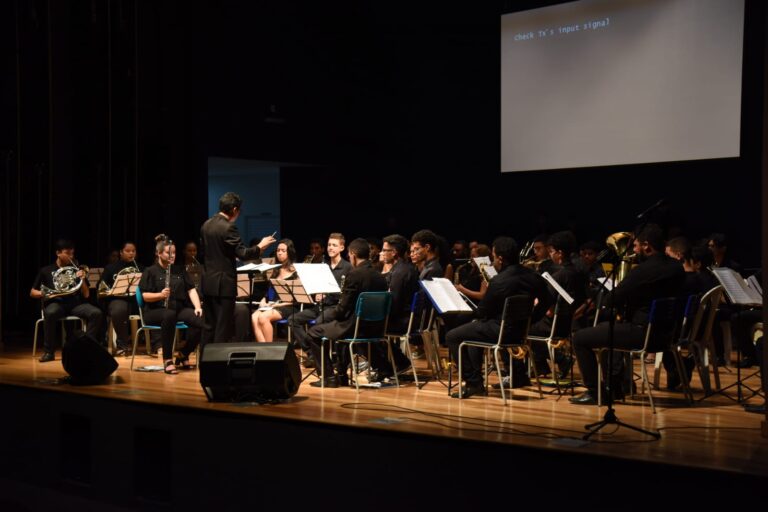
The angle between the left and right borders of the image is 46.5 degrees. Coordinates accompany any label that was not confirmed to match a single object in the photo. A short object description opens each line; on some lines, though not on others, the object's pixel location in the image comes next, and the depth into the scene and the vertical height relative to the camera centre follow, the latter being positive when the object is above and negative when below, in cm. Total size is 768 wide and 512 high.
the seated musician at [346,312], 695 -57
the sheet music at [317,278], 699 -32
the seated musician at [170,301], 822 -60
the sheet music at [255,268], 759 -25
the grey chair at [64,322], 907 -94
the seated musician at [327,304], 775 -59
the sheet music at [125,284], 880 -47
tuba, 549 -1
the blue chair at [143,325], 835 -83
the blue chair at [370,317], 683 -60
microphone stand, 489 -100
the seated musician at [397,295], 730 -45
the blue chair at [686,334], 623 -65
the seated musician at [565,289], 698 -39
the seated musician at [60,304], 902 -70
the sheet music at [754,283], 707 -32
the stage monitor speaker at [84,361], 695 -98
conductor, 716 -24
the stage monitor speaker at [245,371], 607 -90
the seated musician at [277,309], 829 -68
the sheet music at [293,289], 761 -44
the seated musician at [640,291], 598 -33
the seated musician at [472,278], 830 -40
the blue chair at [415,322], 725 -70
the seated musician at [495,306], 645 -48
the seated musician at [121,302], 928 -70
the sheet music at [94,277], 962 -44
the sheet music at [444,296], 654 -41
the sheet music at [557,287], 618 -32
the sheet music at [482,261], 785 -18
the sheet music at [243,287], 813 -45
